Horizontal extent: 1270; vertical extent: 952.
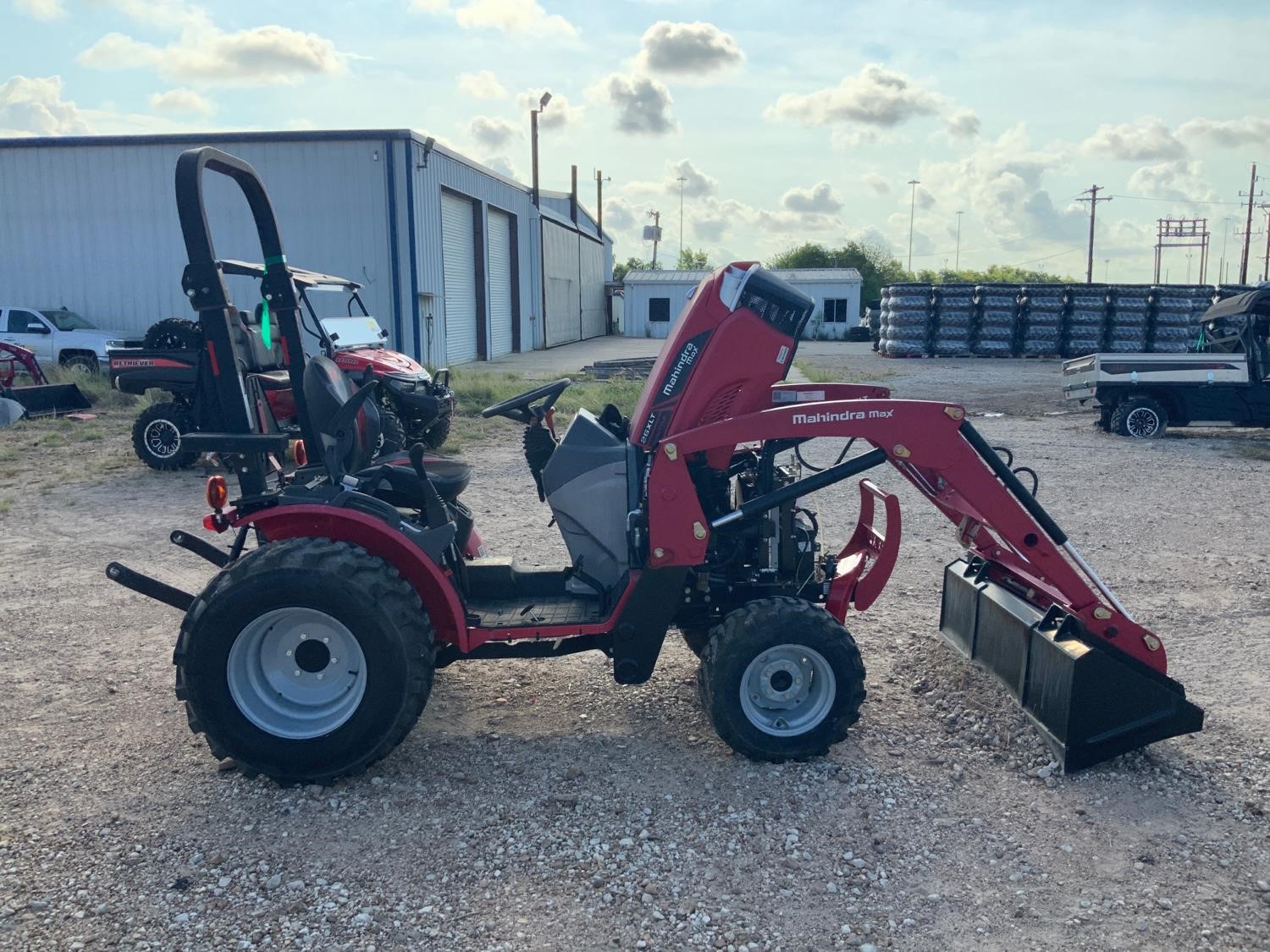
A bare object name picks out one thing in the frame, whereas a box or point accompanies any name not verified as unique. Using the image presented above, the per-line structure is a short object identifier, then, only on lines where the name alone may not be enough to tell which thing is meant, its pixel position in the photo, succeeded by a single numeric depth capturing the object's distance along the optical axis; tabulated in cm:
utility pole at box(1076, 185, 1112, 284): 5460
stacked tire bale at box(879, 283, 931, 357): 3050
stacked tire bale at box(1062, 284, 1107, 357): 2942
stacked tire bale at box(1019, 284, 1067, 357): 2977
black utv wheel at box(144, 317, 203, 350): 1141
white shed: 4653
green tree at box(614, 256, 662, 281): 7538
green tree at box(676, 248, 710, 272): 7862
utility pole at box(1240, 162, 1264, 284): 5066
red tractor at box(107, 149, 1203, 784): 379
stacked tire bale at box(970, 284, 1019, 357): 3016
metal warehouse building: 2134
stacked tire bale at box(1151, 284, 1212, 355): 2886
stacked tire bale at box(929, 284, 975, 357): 3034
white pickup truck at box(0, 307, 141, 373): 1917
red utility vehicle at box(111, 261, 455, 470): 989
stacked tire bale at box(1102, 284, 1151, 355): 2902
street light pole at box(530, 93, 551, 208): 3797
